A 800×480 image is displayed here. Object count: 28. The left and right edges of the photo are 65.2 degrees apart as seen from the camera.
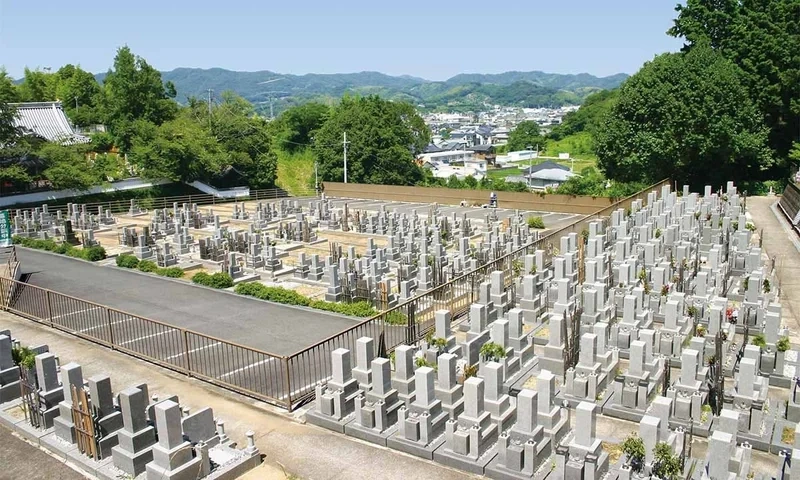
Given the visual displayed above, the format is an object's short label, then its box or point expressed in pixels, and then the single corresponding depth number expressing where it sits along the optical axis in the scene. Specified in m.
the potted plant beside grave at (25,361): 11.67
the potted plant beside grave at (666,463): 8.34
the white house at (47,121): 48.75
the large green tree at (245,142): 54.28
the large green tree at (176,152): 47.78
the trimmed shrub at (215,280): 22.06
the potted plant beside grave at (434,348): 13.19
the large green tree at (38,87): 67.41
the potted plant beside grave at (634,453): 8.62
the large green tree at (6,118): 40.50
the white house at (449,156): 119.00
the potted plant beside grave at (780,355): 12.81
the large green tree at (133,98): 53.91
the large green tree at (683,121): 34.34
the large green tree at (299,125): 70.12
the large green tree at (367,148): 54.91
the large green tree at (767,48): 37.12
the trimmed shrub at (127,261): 25.77
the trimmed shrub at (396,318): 15.90
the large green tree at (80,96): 63.94
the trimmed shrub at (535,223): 34.53
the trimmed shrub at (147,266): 24.91
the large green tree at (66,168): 41.31
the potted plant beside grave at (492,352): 12.45
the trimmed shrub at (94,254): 27.38
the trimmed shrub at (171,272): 23.96
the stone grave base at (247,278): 23.33
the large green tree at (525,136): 137.88
